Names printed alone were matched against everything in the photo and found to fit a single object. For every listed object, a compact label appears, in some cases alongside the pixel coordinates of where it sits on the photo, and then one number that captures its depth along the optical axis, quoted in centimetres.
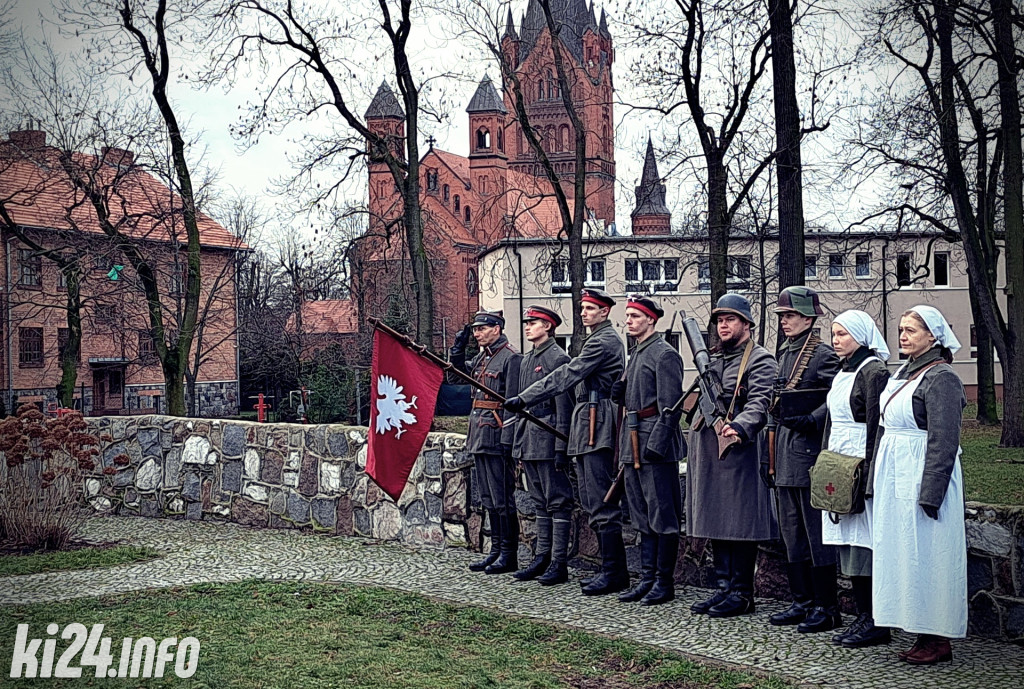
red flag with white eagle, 773
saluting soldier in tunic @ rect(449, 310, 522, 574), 816
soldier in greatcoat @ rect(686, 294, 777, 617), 640
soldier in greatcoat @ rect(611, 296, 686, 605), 690
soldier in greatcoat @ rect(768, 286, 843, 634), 610
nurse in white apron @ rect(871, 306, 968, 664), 525
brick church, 2155
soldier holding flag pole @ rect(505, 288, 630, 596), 727
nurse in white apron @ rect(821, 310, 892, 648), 570
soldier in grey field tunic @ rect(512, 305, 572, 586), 767
